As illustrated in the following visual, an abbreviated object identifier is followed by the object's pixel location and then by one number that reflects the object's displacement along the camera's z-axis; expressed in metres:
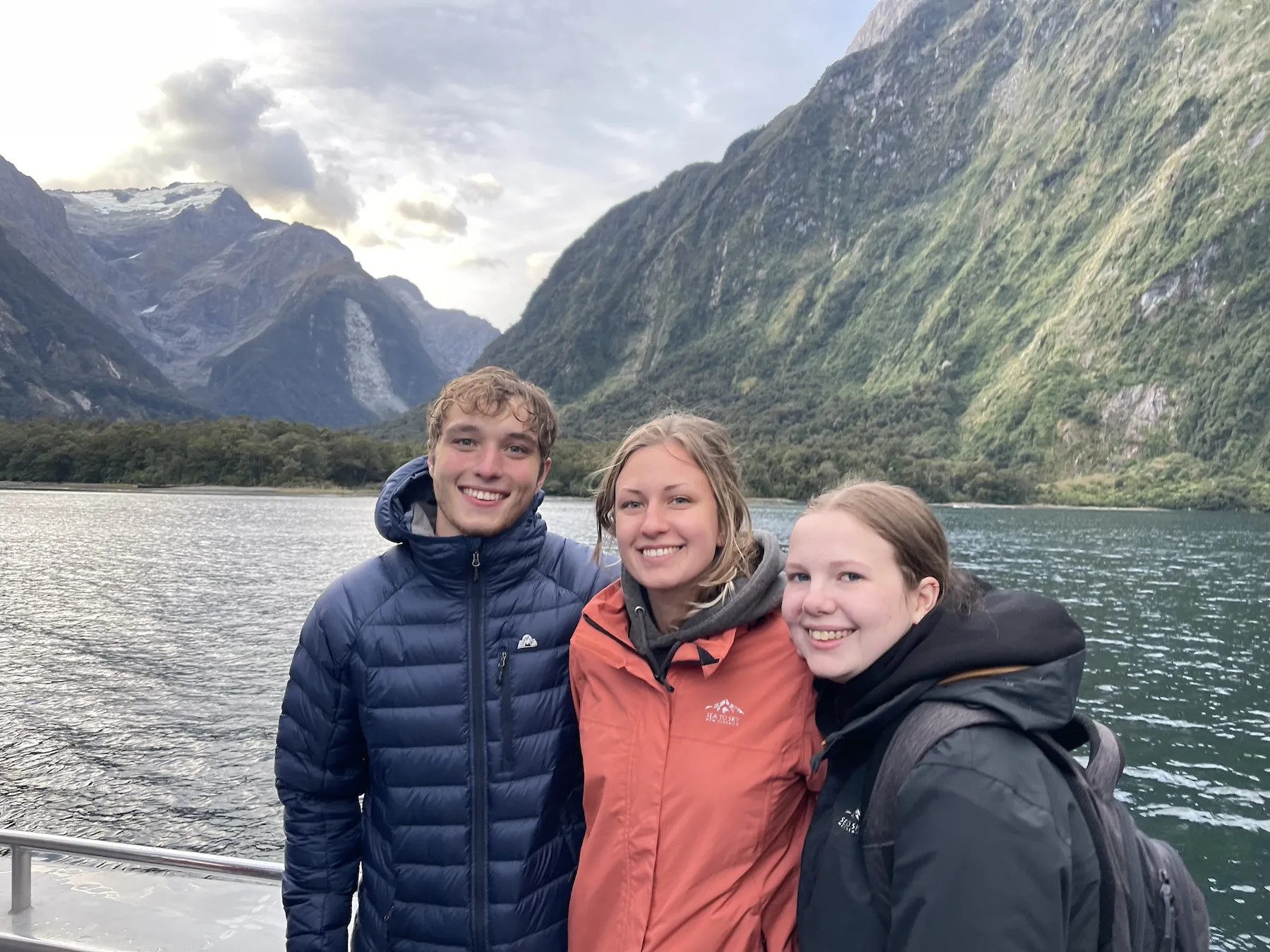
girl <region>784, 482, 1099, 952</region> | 1.51
